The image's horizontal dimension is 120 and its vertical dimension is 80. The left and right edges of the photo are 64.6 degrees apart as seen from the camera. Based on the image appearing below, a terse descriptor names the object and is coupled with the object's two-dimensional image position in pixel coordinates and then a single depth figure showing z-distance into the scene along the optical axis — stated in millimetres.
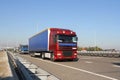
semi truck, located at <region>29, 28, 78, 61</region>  10111
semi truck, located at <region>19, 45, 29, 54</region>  26602
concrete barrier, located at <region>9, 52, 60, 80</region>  3044
